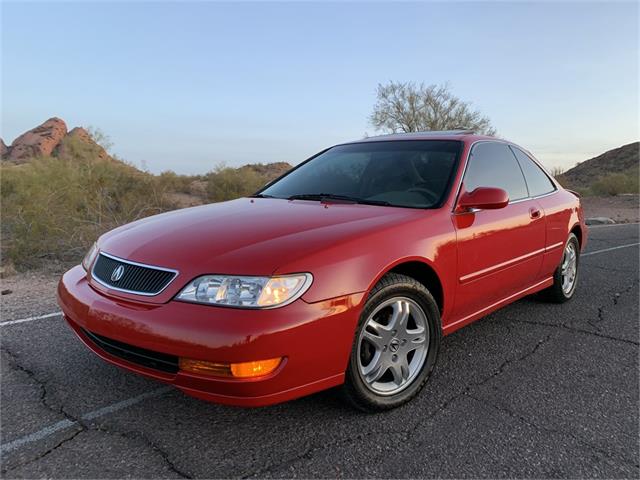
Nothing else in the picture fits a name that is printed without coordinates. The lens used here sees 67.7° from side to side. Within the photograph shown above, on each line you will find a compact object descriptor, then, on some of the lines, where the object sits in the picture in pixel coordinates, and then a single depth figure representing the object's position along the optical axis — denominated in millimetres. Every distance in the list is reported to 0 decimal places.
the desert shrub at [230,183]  17828
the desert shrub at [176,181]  17994
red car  2057
